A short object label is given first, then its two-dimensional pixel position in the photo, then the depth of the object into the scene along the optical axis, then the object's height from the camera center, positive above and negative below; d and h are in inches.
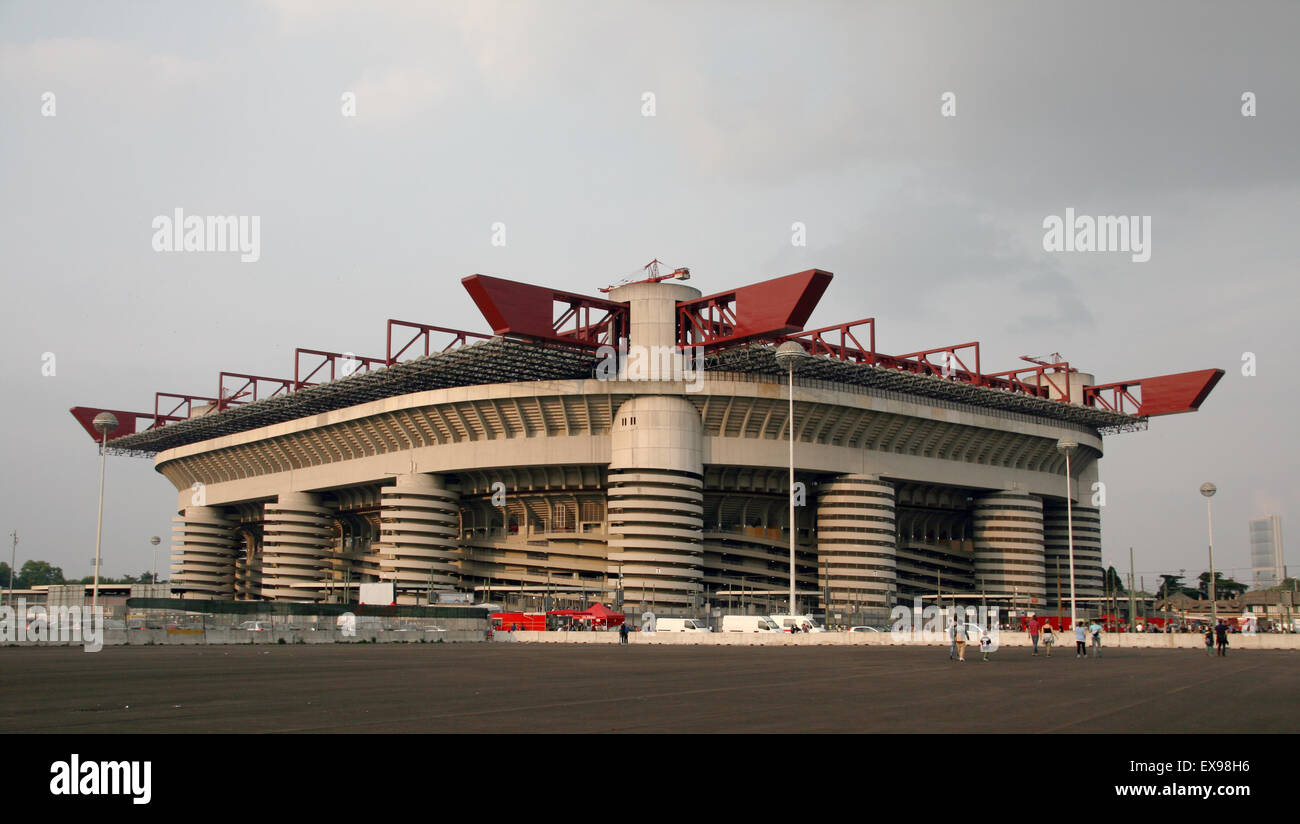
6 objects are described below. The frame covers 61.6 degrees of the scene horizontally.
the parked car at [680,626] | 2775.6 -213.8
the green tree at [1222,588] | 6712.6 -309.0
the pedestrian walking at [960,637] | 1596.5 -140.2
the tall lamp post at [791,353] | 2815.0 +488.1
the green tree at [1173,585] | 5236.2 -226.3
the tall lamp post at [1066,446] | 3513.8 +306.6
